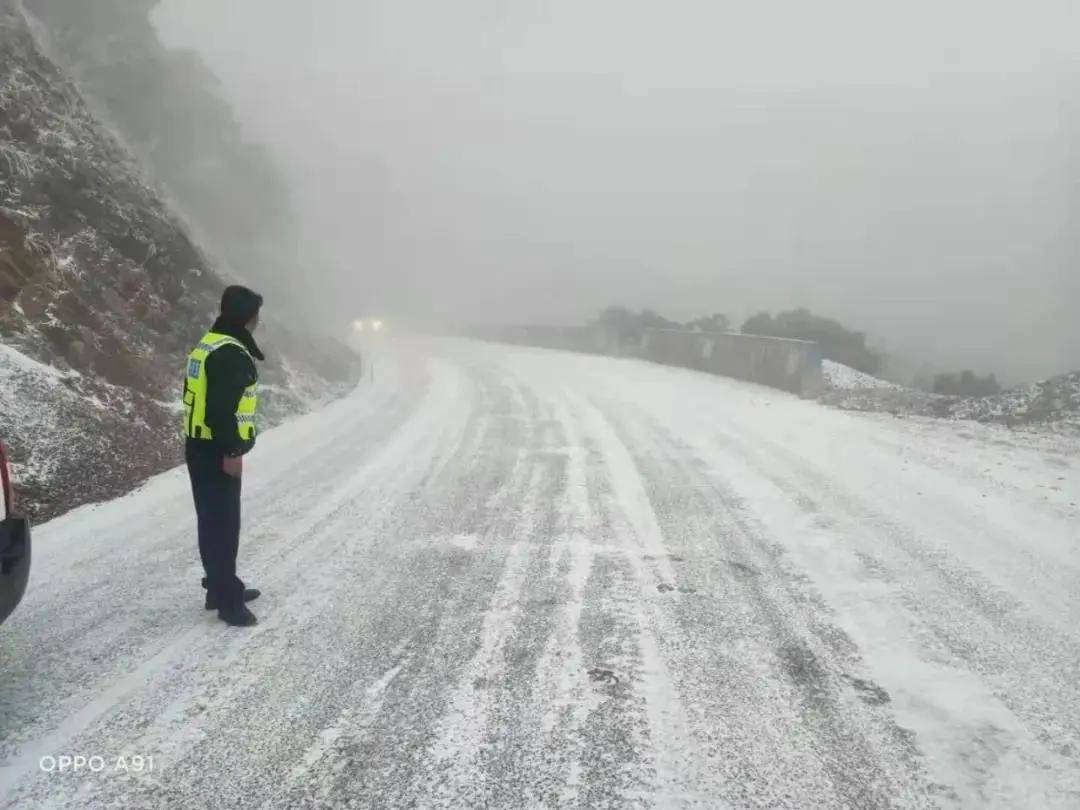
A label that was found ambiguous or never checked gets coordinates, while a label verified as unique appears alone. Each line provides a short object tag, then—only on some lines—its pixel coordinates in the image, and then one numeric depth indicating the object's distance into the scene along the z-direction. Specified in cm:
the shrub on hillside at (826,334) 2177
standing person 359
